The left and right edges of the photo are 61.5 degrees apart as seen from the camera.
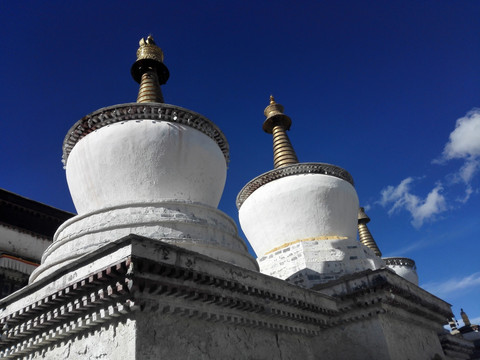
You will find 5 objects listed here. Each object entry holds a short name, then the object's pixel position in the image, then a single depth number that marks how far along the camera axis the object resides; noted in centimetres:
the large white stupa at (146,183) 797
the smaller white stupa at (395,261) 2292
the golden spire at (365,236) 2358
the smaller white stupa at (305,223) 1193
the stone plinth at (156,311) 569
